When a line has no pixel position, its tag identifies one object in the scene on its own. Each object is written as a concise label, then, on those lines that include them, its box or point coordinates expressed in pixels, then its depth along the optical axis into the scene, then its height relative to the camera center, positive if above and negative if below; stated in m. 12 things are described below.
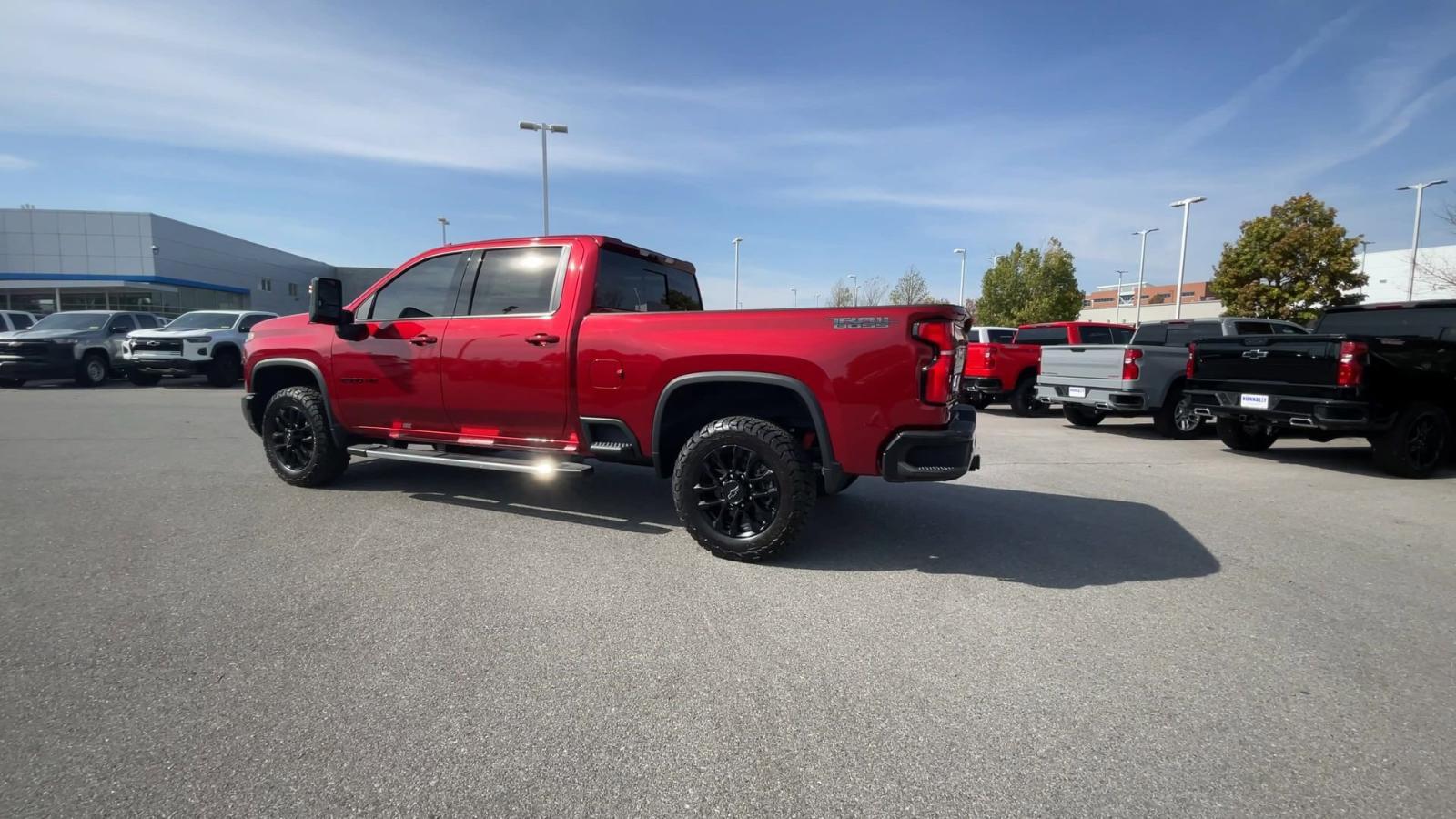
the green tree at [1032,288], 41.44 +3.51
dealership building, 34.69 +3.29
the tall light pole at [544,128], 24.05 +7.10
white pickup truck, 15.48 -0.43
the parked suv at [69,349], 15.15 -0.47
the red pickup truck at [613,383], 3.91 -0.30
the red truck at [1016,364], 13.49 -0.34
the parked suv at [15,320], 18.06 +0.15
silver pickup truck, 9.80 -0.40
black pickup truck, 6.96 -0.34
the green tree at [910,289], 36.47 +2.90
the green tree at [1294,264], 25.88 +3.29
